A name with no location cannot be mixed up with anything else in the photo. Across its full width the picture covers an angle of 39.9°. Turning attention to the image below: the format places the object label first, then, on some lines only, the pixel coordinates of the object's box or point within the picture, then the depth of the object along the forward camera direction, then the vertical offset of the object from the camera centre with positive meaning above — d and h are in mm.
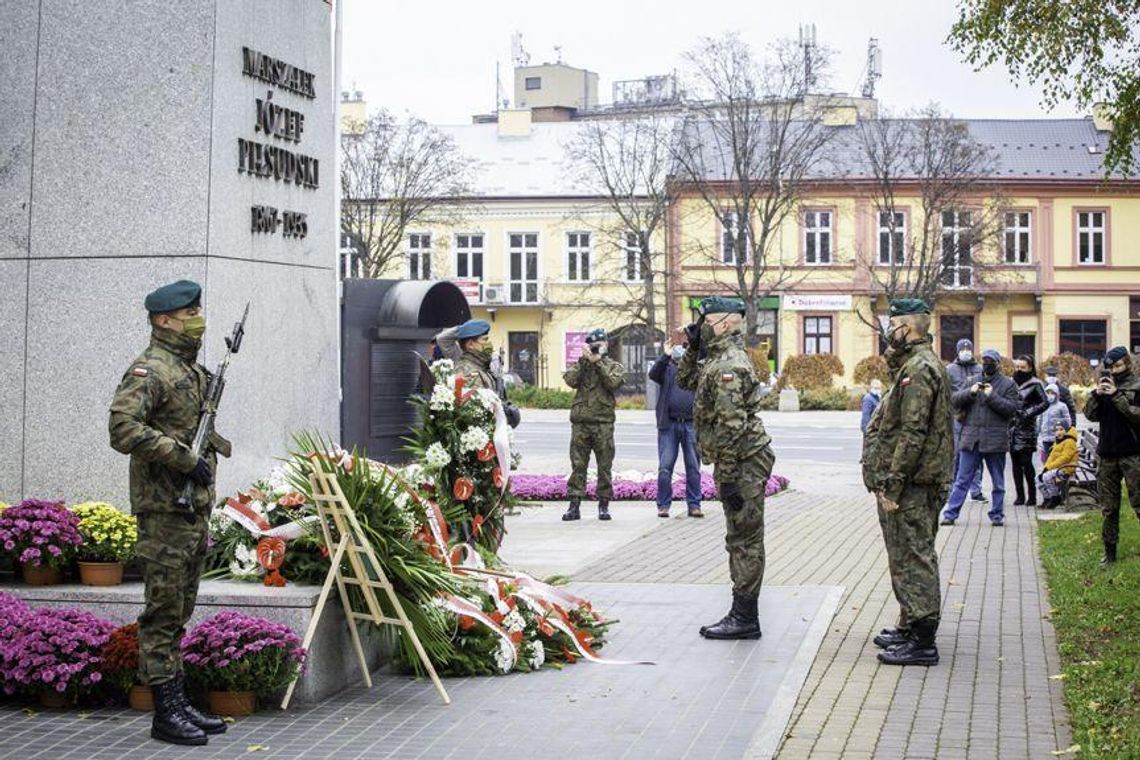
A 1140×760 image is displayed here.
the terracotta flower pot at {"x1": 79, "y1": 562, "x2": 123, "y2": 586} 8414 -858
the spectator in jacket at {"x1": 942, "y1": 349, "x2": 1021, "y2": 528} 17531 -125
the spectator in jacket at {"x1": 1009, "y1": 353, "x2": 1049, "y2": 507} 19172 -157
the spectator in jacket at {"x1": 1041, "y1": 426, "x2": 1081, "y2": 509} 18734 -568
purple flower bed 20109 -955
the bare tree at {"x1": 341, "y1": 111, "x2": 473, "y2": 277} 53406 +8143
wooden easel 7992 -780
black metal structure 16516 +645
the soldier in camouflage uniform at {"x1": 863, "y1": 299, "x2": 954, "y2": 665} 9141 -335
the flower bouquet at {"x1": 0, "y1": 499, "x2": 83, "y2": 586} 8273 -668
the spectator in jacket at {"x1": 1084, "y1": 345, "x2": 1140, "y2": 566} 12602 -125
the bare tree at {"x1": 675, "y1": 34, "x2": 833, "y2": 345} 50375 +8946
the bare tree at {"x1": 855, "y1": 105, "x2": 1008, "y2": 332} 54094 +7450
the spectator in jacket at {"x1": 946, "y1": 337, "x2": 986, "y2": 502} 18719 +580
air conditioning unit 61250 +4691
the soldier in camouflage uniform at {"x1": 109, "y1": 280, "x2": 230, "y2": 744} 7176 -414
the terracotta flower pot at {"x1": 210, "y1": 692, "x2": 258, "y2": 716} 7766 -1433
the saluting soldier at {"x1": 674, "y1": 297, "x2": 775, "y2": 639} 9742 -166
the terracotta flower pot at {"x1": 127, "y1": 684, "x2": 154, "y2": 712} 7852 -1432
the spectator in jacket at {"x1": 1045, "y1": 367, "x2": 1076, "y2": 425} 20359 +360
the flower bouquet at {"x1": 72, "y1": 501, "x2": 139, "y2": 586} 8414 -724
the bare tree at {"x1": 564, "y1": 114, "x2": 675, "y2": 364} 55469 +7607
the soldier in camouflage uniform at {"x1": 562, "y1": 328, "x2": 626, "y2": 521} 17078 +8
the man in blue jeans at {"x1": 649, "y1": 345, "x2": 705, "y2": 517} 17031 -174
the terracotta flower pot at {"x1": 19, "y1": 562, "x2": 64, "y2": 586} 8352 -863
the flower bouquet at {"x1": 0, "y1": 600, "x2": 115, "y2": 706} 7641 -1191
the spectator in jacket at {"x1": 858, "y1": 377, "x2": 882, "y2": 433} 19891 +221
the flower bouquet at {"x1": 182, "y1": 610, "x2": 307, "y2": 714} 7586 -1190
